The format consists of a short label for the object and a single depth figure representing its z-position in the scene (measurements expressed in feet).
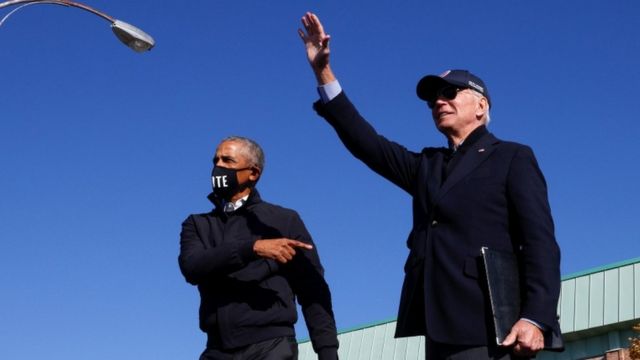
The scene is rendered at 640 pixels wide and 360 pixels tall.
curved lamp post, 43.57
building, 94.84
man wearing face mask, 20.15
